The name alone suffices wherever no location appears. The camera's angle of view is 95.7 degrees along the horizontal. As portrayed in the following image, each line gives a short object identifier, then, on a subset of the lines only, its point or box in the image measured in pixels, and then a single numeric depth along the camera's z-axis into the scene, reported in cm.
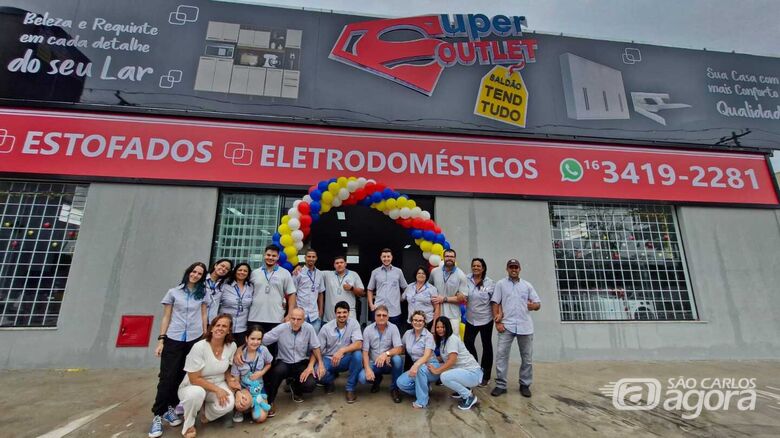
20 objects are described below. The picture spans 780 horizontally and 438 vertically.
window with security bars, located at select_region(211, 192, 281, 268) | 646
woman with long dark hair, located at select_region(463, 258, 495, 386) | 468
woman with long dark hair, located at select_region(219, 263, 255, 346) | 411
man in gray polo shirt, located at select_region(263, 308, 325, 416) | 393
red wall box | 570
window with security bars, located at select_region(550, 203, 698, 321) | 698
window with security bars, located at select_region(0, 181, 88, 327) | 577
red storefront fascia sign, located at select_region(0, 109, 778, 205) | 618
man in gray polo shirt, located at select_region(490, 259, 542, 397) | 436
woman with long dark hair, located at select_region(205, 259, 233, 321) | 395
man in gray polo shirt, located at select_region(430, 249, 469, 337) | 475
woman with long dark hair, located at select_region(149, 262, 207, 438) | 339
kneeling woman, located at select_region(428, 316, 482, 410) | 382
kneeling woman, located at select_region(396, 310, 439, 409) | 384
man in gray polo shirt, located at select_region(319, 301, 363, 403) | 408
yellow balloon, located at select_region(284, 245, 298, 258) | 495
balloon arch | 502
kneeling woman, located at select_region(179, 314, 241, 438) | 315
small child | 341
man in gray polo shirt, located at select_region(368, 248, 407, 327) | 496
